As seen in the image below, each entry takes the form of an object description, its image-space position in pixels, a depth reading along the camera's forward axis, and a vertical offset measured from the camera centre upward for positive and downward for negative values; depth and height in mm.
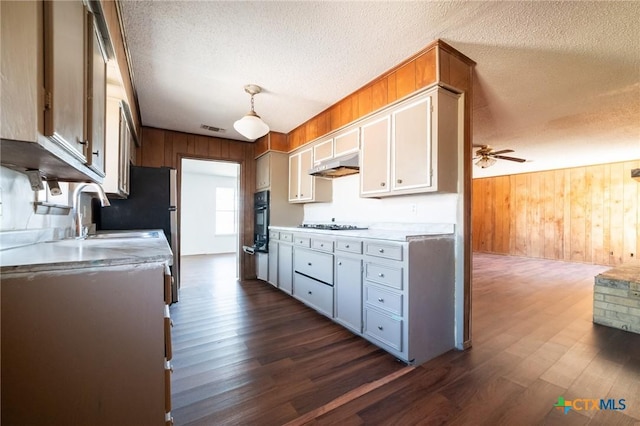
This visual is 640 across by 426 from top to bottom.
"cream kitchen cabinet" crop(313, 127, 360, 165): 3100 +867
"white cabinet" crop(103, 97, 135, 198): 2299 +603
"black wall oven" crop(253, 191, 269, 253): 4413 -159
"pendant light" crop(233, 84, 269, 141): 2883 +976
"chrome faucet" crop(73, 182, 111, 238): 1954 +66
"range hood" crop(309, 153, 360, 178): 3125 +576
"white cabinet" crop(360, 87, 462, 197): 2209 +617
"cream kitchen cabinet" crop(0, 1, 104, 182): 780 +428
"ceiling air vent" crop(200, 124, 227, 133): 4203 +1374
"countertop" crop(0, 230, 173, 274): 868 -171
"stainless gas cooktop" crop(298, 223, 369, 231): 3348 -179
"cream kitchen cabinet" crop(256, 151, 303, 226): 4473 +431
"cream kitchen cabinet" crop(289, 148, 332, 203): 3969 +465
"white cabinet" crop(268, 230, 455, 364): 2029 -671
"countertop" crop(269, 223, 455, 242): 2092 -181
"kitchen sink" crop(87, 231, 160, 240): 2194 -202
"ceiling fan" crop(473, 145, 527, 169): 4551 +1027
